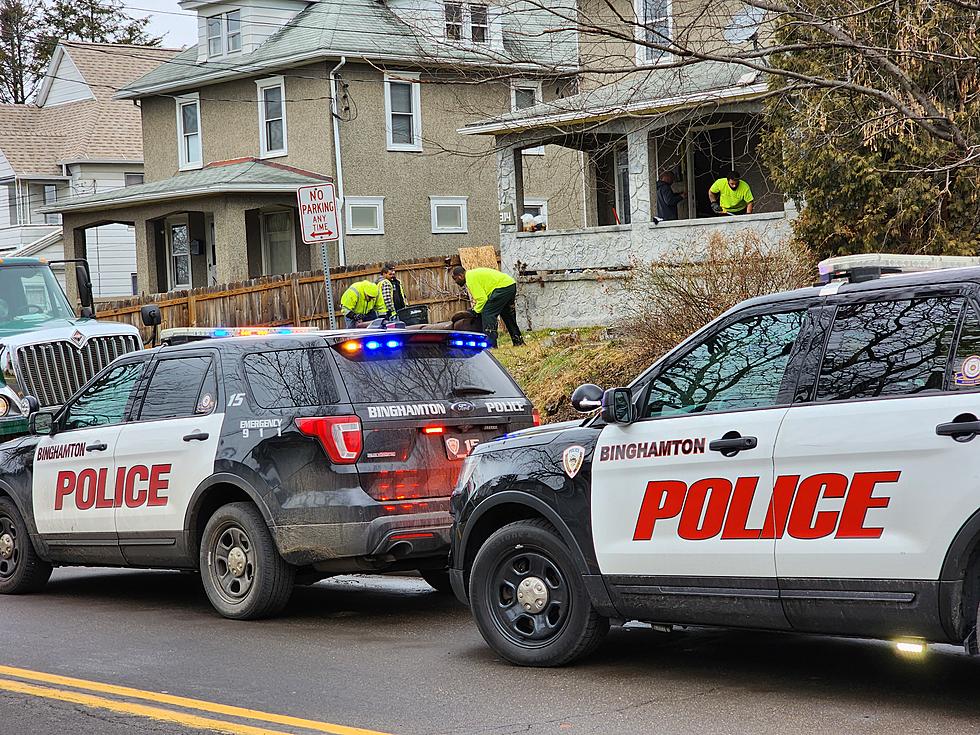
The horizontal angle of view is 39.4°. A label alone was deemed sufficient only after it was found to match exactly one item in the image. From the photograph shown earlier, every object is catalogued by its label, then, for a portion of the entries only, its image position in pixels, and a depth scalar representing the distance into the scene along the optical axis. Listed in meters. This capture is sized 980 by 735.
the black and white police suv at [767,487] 5.59
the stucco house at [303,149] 31.08
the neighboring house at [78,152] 45.22
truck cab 13.89
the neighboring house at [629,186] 20.59
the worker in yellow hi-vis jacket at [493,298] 20.70
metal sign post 13.65
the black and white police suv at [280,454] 8.41
